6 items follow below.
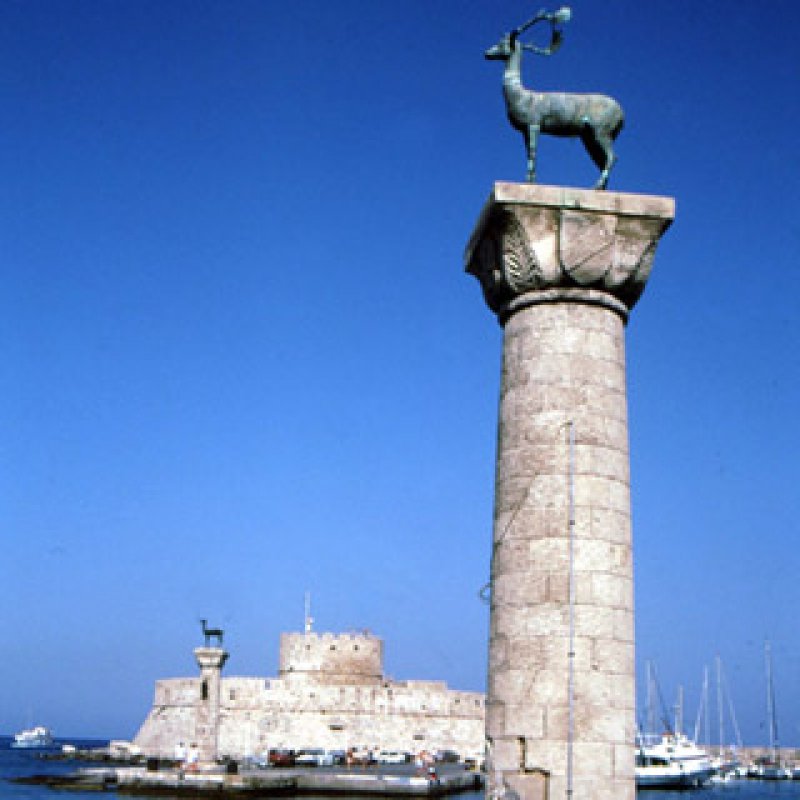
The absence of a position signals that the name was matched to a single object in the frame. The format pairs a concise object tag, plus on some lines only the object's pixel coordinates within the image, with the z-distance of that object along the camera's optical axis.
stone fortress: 57.22
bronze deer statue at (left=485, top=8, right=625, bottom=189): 8.27
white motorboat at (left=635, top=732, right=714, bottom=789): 63.16
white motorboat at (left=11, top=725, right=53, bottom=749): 147.88
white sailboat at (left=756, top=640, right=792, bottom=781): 88.11
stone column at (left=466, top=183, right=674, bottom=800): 7.21
